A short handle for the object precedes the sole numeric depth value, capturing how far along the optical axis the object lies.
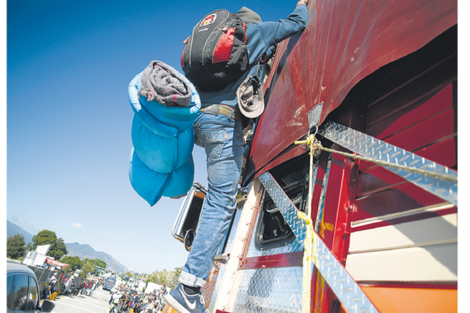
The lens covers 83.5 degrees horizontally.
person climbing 1.87
